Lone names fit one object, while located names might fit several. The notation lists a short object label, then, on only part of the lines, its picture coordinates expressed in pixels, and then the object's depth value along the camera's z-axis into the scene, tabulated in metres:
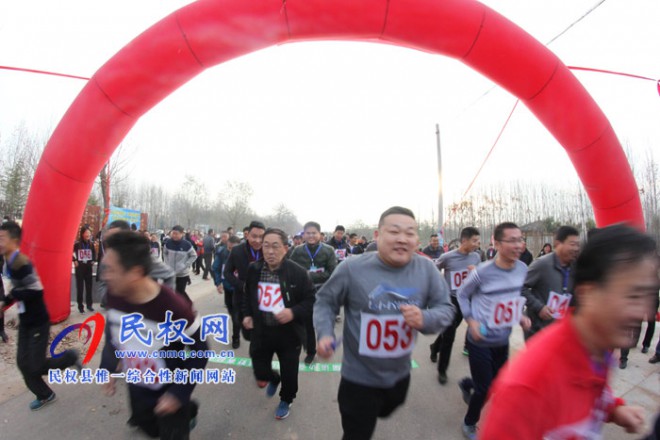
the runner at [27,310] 3.14
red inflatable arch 4.88
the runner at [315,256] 5.42
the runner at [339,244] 9.25
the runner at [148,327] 2.01
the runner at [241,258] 4.75
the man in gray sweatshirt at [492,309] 2.98
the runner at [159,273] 3.16
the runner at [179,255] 6.39
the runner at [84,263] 6.80
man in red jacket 0.99
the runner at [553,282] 3.22
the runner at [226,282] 5.19
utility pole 13.50
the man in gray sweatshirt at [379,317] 2.14
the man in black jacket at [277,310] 3.29
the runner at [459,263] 4.70
